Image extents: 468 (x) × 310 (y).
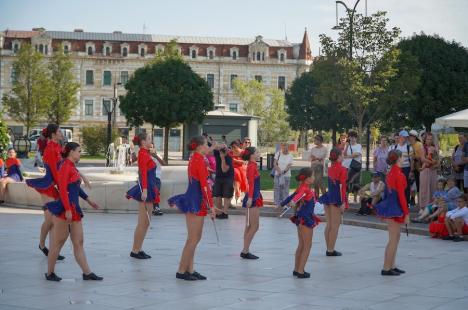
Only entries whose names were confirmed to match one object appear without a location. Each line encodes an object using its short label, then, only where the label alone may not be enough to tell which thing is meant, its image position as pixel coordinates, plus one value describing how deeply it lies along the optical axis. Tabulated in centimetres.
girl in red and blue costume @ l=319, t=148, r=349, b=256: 1448
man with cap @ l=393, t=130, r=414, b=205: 2047
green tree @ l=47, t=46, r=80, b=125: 7738
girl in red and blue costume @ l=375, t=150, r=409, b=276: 1252
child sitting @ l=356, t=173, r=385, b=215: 2023
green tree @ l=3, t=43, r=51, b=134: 7469
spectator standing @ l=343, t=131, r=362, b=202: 2189
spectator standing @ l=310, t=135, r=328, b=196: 2166
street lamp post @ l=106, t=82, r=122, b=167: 4341
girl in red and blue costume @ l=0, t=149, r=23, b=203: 2389
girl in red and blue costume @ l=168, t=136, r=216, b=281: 1177
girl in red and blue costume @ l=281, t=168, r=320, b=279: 1213
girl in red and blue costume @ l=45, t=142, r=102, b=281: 1141
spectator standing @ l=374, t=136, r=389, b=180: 2177
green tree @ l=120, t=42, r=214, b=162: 5653
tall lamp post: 3753
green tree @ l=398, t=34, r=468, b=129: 5781
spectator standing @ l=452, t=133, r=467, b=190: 1988
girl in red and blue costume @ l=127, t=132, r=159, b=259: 1371
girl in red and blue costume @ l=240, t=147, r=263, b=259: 1401
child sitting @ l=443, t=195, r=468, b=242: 1666
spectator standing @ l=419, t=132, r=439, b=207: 1977
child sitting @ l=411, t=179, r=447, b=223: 1772
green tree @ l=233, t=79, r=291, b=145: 8556
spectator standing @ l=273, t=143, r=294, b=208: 2203
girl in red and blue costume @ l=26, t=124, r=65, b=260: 1277
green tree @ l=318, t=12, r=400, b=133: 3825
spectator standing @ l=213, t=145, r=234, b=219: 1897
